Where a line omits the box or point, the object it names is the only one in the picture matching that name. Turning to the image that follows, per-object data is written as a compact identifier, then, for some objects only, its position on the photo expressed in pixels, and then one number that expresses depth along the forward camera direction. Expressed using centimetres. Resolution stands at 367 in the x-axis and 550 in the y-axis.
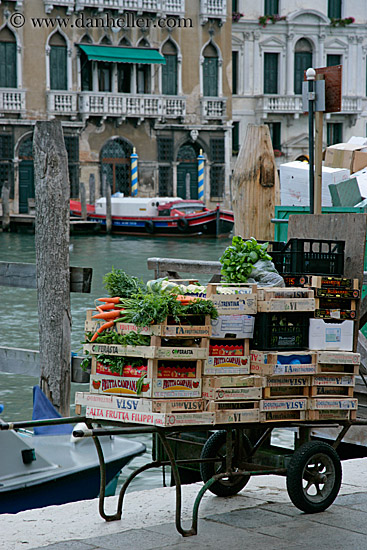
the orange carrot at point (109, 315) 791
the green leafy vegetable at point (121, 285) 839
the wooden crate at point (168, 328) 759
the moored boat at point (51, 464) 1048
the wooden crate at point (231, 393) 774
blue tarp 1157
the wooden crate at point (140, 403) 752
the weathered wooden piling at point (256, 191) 1503
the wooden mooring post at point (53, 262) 1232
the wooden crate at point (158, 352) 755
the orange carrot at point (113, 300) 810
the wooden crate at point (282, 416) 801
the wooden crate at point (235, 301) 794
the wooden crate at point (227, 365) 780
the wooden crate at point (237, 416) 773
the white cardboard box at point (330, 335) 829
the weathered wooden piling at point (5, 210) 5948
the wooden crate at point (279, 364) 796
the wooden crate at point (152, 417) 747
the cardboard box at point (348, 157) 1863
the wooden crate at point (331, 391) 824
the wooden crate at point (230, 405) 770
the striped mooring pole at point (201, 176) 6993
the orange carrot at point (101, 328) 785
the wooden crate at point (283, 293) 809
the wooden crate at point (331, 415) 826
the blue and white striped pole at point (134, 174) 6715
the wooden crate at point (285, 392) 801
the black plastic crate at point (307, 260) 928
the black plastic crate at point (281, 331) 805
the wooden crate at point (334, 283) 844
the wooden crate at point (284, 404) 796
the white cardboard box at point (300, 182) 1682
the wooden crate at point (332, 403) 822
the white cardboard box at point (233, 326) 792
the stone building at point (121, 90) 6328
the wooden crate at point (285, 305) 802
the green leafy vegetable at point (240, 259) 887
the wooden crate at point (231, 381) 777
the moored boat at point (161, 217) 5972
